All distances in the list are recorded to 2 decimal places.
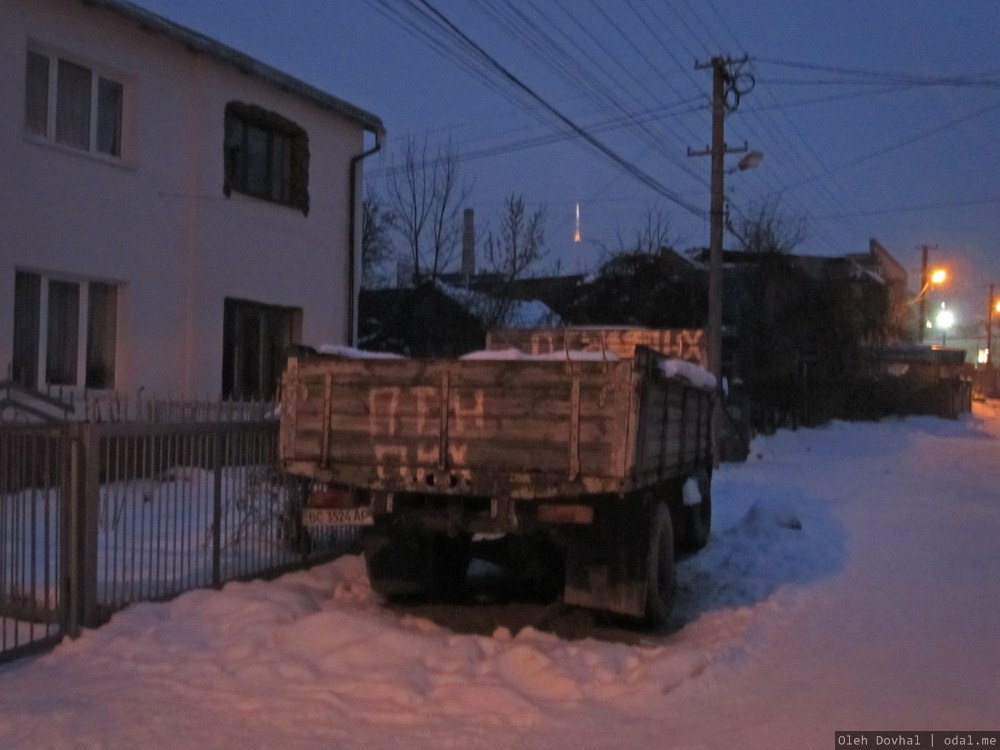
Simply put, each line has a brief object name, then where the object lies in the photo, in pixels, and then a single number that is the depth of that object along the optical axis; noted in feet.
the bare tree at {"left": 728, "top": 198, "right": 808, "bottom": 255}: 105.26
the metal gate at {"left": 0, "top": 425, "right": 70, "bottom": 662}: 22.07
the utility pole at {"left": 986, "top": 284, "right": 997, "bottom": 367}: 228.82
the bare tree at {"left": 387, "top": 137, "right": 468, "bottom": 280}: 92.94
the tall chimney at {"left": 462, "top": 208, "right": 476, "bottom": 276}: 104.99
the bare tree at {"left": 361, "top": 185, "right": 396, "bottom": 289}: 113.80
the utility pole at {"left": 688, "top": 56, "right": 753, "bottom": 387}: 63.57
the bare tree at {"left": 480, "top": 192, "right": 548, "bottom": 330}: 92.88
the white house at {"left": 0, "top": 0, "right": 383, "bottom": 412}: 41.86
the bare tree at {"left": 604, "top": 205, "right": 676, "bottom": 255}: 100.63
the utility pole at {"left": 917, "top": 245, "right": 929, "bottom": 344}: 202.90
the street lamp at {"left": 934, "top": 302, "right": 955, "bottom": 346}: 256.36
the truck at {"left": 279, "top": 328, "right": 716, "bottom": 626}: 22.77
